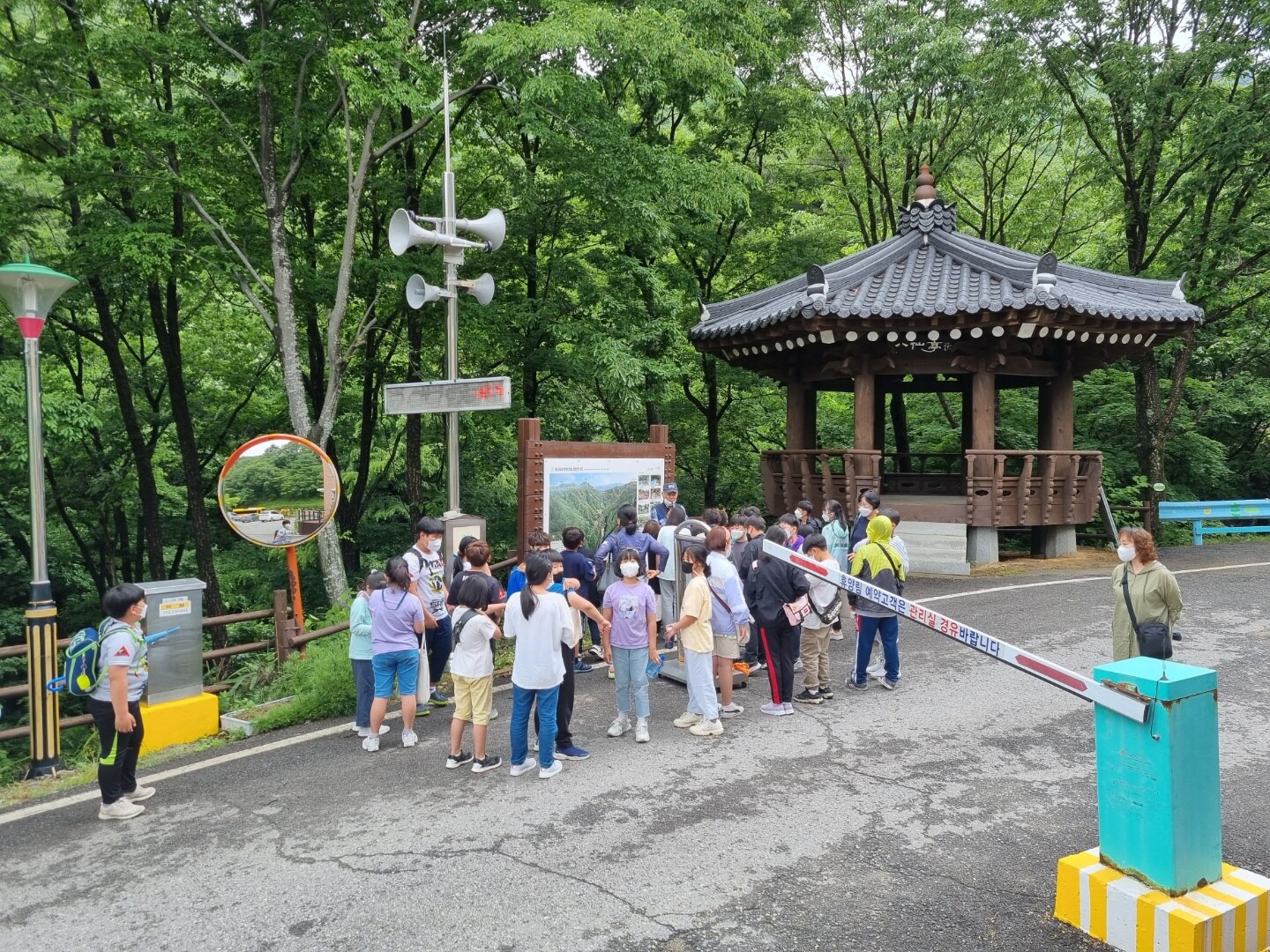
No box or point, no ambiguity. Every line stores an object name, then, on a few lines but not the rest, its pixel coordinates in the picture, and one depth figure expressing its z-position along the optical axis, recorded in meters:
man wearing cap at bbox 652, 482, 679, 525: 10.14
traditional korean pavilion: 12.84
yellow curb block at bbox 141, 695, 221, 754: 6.59
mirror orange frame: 6.93
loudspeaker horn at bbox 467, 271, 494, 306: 8.52
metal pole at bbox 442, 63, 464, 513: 8.03
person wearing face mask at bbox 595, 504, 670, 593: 7.89
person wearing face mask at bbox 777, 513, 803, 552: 7.61
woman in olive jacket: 5.46
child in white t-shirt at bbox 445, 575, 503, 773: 5.66
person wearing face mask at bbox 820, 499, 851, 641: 9.77
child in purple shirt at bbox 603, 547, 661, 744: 6.20
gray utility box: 6.62
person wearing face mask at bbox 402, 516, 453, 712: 6.91
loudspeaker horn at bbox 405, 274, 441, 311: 8.06
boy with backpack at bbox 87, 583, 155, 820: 5.09
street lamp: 6.20
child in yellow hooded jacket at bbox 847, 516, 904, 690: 7.38
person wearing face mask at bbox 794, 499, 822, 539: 9.28
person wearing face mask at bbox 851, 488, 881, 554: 8.51
